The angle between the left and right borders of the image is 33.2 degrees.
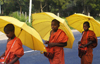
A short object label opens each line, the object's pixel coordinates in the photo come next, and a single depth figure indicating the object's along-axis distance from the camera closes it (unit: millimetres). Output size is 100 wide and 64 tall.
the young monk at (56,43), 3277
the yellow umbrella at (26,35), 2426
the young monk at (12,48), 2555
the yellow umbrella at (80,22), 4082
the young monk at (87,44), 4008
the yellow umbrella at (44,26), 3417
